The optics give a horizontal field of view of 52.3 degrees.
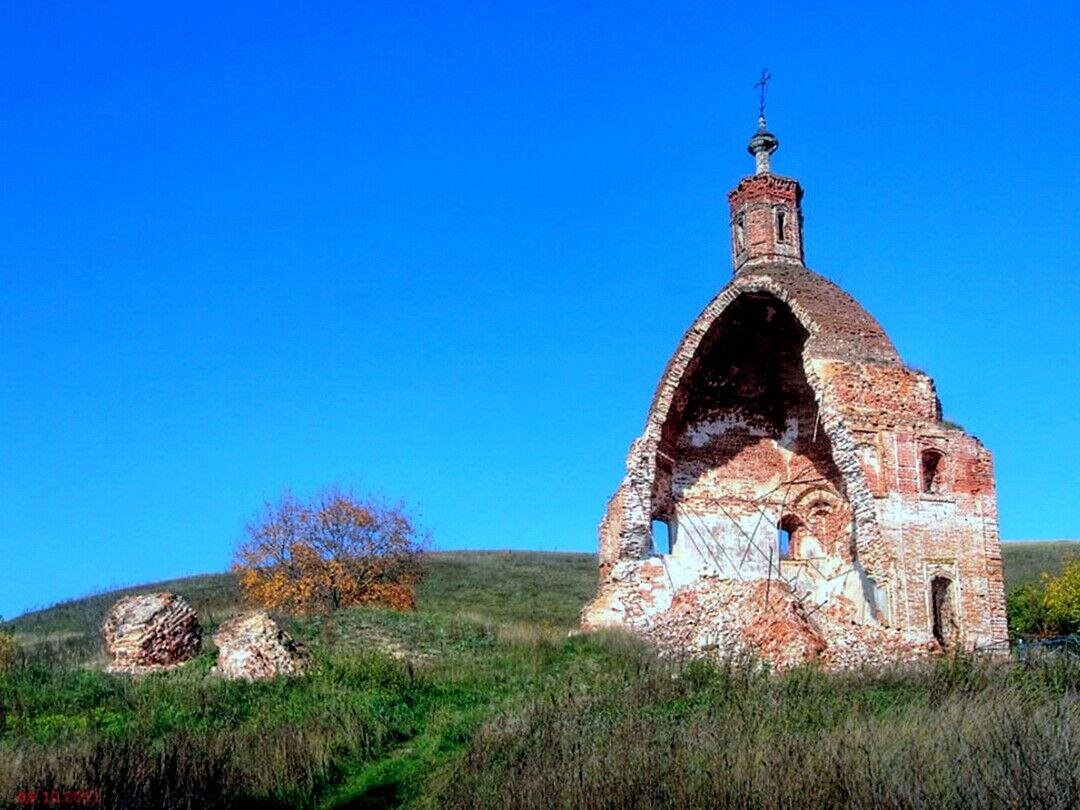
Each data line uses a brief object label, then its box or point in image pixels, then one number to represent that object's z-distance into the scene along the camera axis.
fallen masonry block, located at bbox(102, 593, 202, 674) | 15.90
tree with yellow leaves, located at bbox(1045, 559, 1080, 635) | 32.16
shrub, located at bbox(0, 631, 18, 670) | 16.77
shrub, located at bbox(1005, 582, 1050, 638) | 33.18
